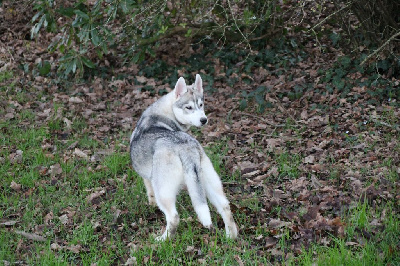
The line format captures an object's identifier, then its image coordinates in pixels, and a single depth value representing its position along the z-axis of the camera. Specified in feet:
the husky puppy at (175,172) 28.17
